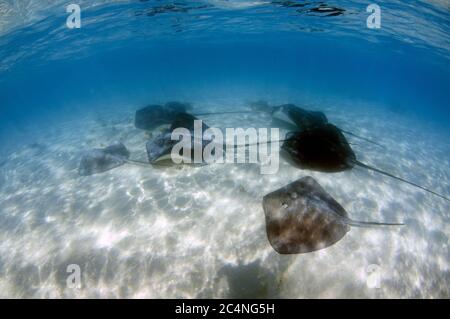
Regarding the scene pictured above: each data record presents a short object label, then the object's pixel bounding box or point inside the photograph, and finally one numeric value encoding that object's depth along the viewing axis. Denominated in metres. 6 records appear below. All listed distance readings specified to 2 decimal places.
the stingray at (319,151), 6.29
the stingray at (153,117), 10.93
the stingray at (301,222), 4.31
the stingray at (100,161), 7.89
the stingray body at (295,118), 9.16
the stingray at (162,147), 6.91
